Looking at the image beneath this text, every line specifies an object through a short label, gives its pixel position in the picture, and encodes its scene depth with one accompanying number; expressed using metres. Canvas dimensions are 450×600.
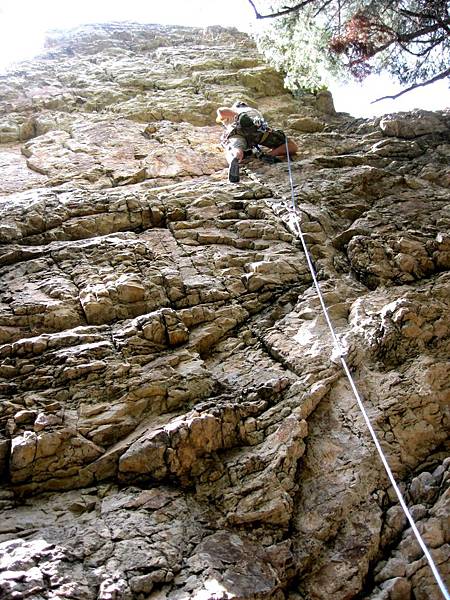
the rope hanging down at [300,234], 2.44
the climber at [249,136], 8.51
